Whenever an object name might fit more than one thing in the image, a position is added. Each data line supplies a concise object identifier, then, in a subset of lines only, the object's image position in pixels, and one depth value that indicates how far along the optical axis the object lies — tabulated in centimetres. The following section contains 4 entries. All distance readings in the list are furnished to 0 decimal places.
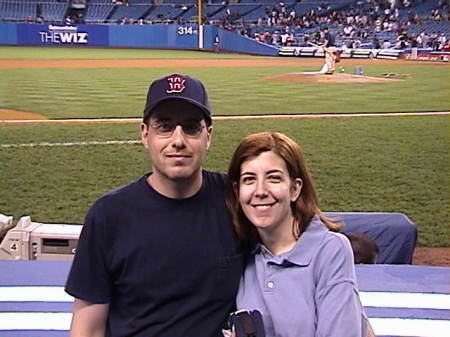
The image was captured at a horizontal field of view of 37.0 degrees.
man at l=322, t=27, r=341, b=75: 2235
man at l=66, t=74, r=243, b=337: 167
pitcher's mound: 1902
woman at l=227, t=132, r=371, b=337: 152
